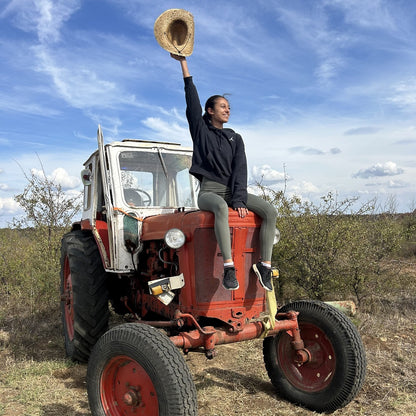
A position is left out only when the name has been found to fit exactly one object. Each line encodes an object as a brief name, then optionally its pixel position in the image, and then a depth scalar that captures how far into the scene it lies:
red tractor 2.91
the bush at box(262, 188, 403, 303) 6.56
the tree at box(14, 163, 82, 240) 9.02
